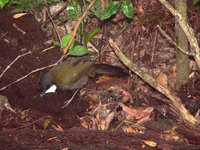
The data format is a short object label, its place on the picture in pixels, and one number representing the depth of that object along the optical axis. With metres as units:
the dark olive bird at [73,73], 3.77
